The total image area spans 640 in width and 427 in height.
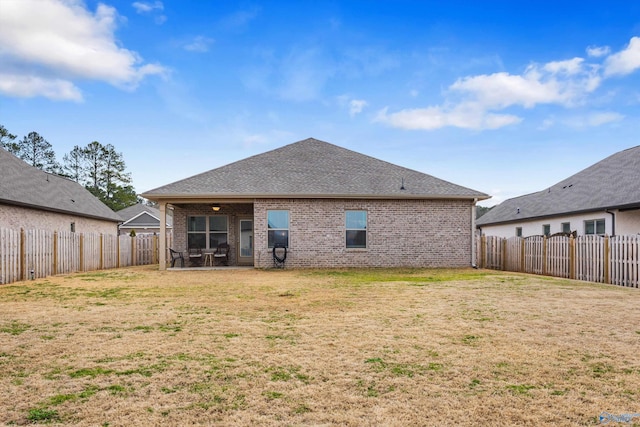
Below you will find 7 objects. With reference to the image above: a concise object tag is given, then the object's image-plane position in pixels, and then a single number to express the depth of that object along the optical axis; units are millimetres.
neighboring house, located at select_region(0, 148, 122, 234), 16016
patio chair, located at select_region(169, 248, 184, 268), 16594
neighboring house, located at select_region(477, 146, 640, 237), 15898
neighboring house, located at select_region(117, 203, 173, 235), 37344
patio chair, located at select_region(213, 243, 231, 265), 17016
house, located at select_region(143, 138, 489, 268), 15758
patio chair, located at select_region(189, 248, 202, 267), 17047
